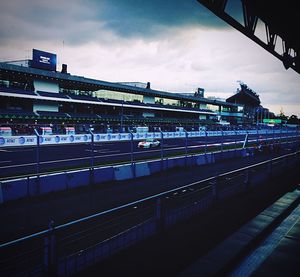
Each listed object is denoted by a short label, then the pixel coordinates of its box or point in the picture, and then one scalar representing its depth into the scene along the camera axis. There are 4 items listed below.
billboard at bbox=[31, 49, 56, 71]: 44.84
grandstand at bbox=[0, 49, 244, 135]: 42.47
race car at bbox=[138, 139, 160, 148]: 26.84
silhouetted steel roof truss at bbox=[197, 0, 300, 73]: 5.77
